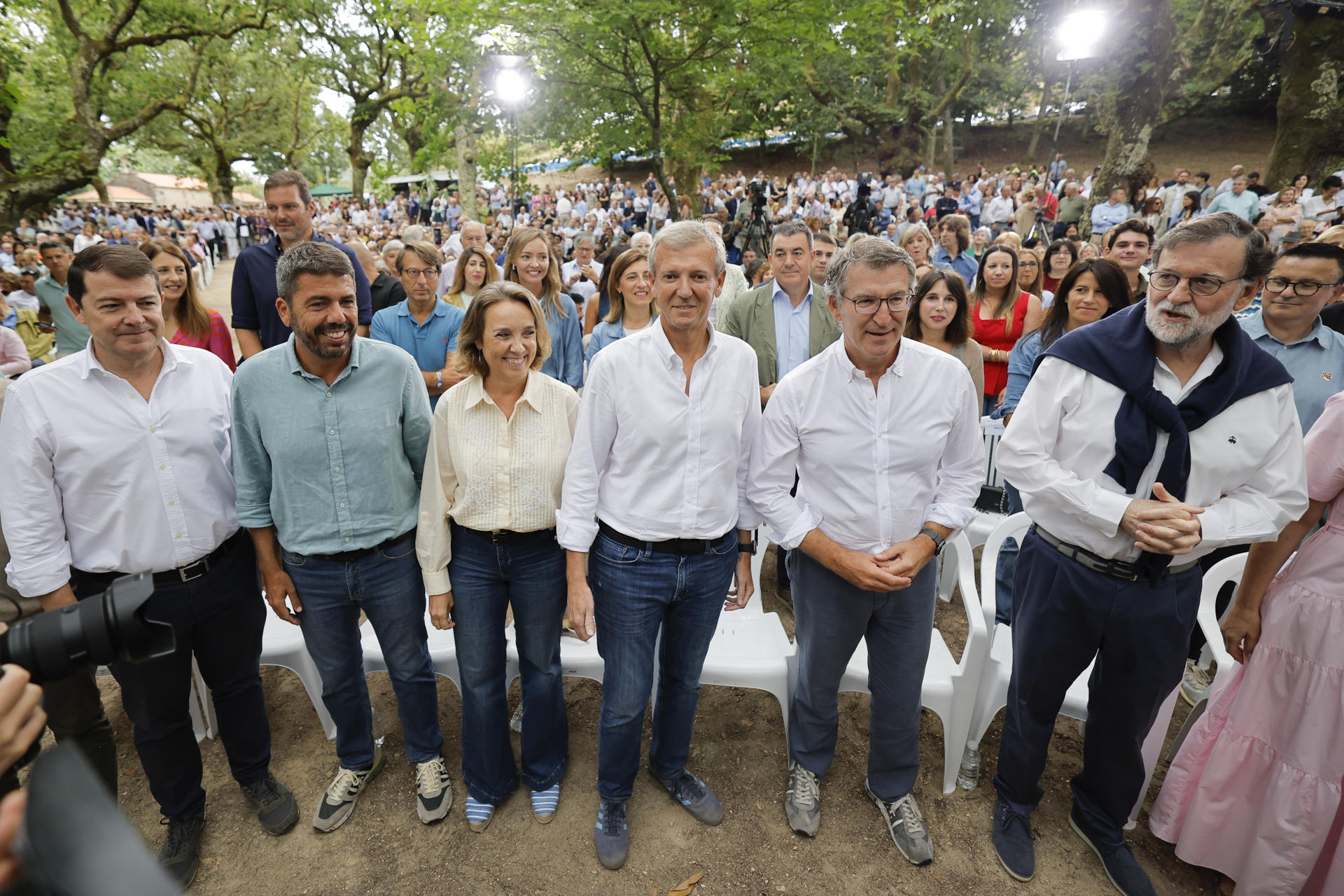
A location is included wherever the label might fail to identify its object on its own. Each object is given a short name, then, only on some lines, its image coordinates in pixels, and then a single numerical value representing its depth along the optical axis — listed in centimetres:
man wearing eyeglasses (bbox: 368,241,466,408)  404
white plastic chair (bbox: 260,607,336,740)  295
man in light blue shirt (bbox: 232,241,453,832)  226
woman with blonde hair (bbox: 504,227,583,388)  425
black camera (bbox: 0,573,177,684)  131
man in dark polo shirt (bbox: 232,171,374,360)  361
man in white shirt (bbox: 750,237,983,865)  223
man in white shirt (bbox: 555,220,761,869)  219
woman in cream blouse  232
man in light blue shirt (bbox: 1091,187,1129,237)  1216
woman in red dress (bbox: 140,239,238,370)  388
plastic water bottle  288
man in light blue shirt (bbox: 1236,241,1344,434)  277
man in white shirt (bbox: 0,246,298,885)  212
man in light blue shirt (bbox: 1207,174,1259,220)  1117
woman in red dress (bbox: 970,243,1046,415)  454
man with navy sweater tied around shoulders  200
